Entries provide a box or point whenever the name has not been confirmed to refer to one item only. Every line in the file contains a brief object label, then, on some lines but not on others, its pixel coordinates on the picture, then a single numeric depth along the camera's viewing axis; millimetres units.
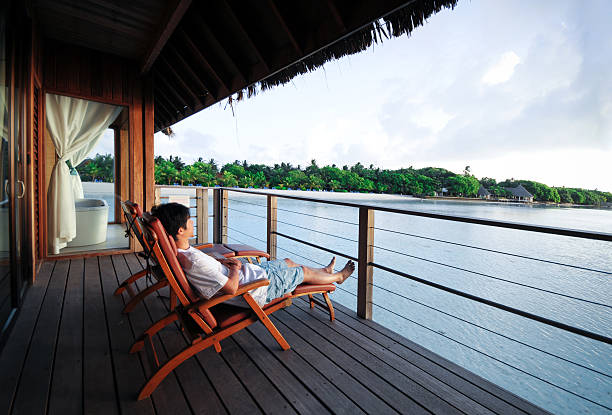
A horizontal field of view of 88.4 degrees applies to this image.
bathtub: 4023
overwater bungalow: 1423
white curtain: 3664
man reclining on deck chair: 1512
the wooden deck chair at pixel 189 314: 1382
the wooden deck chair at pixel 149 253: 1866
